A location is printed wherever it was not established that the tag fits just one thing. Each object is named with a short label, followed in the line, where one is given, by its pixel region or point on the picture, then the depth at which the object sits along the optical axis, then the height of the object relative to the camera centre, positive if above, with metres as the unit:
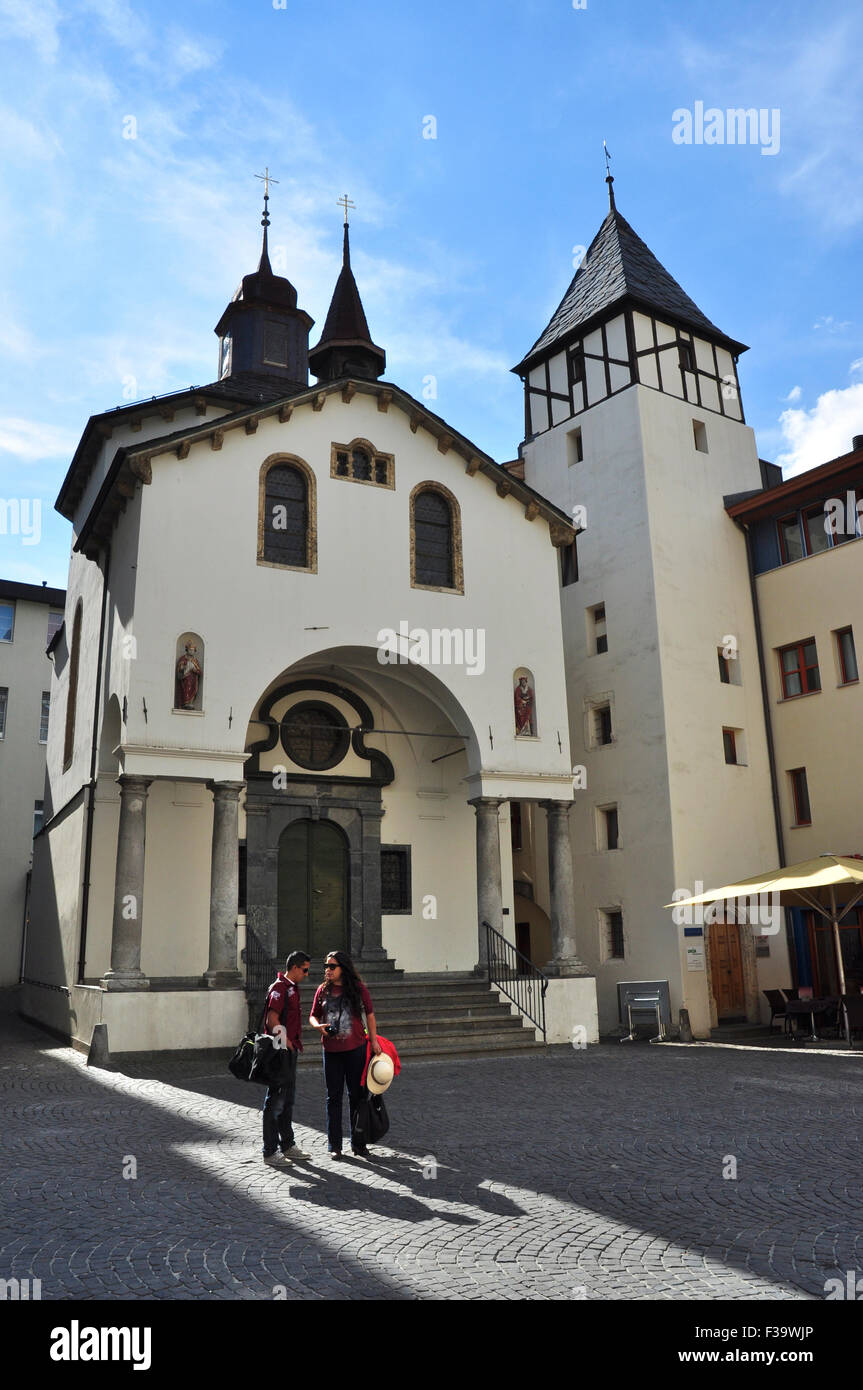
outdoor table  18.34 -0.86
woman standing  8.27 -0.48
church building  17.08 +5.25
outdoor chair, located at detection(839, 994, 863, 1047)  17.03 -0.84
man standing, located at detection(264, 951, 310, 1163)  7.98 -0.59
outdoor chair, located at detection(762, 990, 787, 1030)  20.11 -0.84
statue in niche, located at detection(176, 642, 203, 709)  16.58 +4.40
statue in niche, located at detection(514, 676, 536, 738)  19.42 +4.46
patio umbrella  15.95 +1.12
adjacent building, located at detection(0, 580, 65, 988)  34.22 +7.91
